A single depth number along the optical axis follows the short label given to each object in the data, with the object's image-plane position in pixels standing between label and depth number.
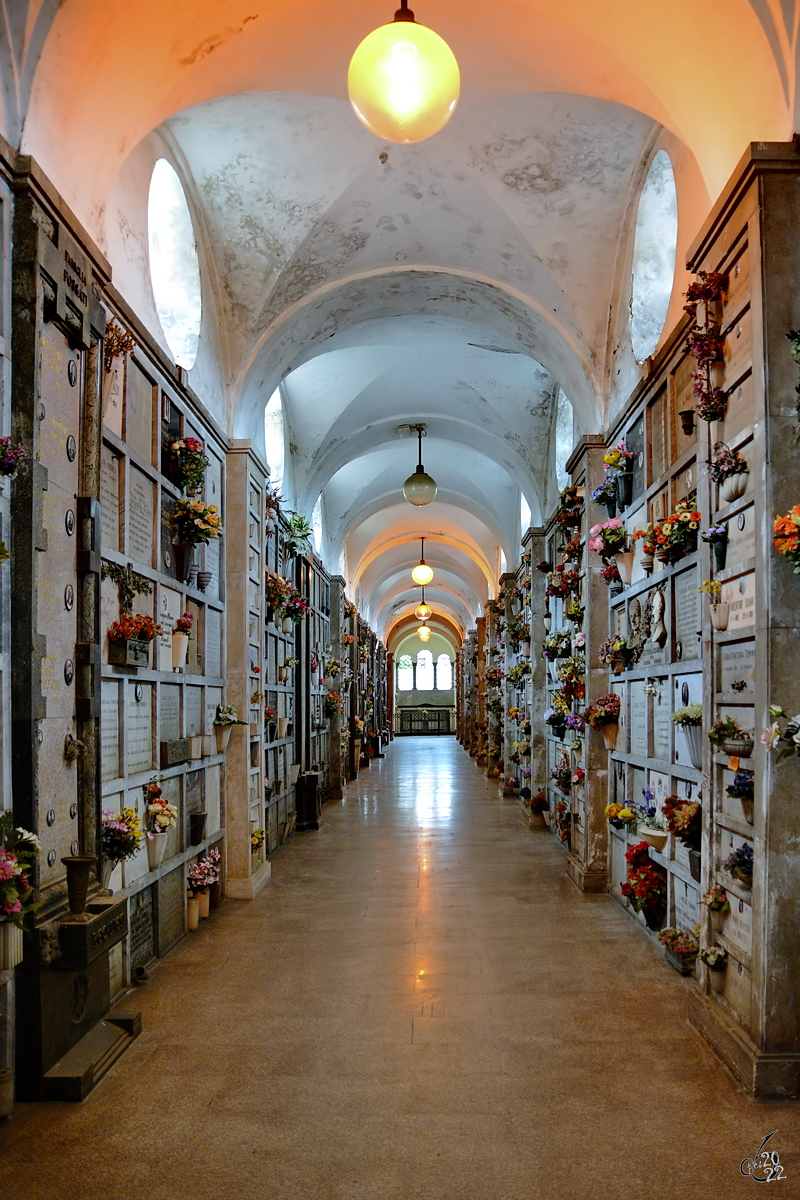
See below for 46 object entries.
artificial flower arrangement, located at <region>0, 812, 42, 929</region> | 3.00
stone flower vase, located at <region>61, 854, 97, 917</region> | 3.68
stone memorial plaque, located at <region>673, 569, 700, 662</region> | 5.11
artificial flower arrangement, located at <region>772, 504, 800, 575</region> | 3.31
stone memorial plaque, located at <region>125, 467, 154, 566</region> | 5.16
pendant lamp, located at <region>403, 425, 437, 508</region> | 12.14
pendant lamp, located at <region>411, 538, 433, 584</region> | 18.56
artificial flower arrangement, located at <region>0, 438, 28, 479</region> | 3.15
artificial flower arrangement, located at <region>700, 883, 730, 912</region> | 4.07
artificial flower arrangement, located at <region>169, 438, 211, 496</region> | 5.90
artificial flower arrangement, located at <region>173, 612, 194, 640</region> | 5.86
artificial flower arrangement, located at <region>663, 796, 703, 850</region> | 4.45
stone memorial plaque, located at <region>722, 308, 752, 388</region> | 3.94
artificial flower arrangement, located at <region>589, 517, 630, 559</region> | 6.48
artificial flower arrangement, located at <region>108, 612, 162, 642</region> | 4.70
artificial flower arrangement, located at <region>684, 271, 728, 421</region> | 4.24
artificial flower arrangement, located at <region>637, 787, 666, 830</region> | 5.79
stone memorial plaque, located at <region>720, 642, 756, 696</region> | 3.85
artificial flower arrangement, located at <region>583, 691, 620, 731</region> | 6.94
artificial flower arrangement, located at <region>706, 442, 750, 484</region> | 3.92
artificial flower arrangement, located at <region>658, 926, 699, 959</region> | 4.62
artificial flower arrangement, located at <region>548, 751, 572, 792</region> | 8.70
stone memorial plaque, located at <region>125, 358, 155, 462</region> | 5.13
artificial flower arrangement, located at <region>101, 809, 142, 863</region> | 4.28
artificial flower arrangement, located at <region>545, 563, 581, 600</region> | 8.42
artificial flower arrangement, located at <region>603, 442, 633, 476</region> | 6.50
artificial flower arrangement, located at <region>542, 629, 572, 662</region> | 8.91
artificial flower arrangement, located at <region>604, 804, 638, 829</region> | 5.92
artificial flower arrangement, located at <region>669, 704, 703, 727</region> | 4.38
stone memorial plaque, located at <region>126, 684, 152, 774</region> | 5.07
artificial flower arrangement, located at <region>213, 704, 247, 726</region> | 7.05
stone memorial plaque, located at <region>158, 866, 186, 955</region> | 5.55
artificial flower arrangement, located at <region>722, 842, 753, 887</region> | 3.74
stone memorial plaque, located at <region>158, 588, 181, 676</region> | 5.70
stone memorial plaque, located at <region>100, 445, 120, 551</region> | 4.71
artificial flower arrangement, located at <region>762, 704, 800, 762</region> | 3.39
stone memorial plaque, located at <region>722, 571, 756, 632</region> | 3.84
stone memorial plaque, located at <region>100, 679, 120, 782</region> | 4.60
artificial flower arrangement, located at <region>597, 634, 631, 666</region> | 6.66
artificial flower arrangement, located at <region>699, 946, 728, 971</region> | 4.09
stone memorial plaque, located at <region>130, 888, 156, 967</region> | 5.05
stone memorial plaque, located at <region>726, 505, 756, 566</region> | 3.86
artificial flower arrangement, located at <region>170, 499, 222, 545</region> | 5.97
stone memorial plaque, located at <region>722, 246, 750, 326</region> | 3.94
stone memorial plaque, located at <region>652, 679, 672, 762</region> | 5.63
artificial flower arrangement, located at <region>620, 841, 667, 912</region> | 5.58
